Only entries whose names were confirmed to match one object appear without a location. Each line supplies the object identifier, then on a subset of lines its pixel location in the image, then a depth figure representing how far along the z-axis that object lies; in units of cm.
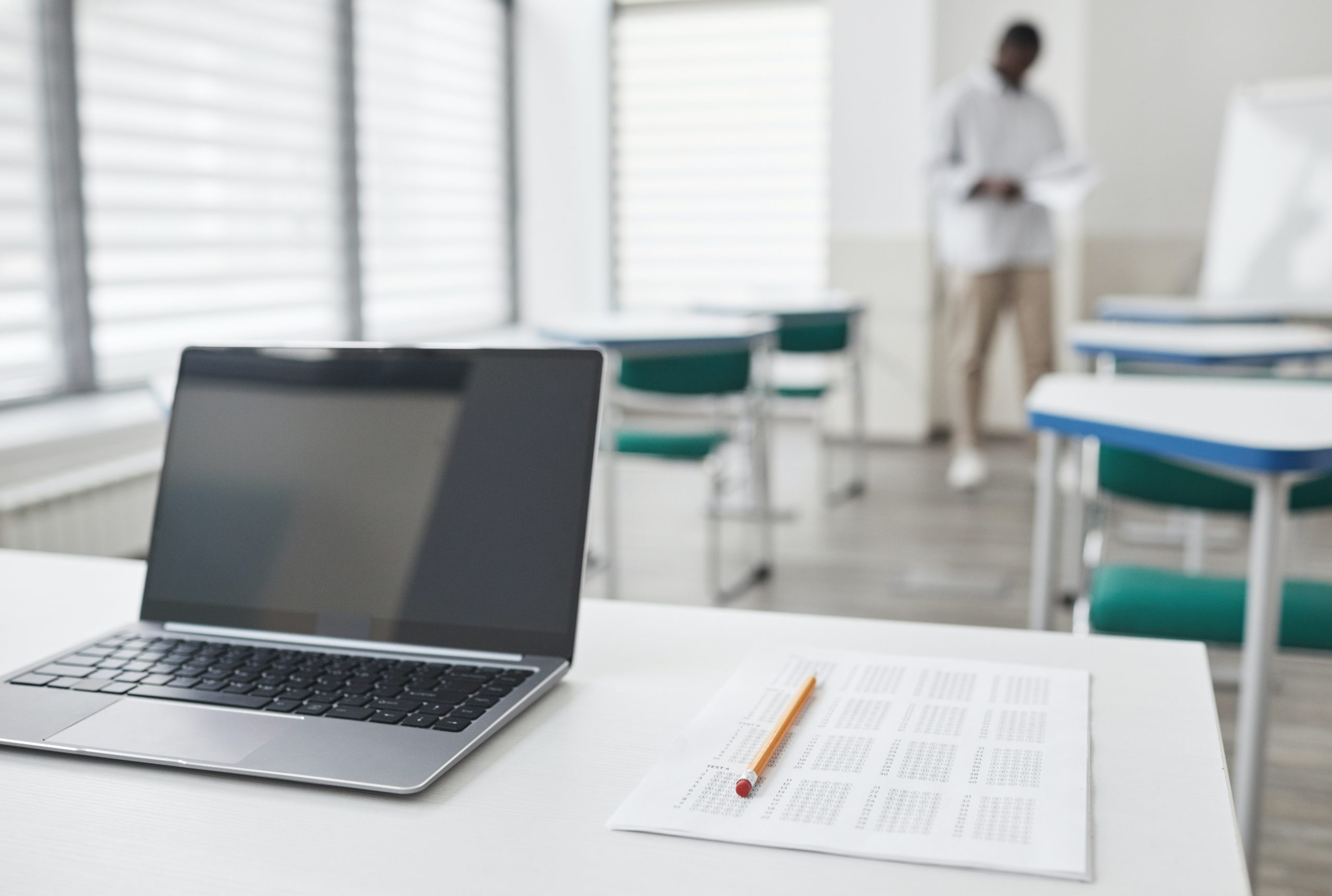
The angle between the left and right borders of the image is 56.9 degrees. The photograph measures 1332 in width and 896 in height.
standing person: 500
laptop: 79
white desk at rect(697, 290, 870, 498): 443
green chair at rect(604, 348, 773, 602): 338
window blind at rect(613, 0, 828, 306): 653
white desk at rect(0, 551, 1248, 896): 57
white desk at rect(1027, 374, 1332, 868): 166
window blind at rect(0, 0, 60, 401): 312
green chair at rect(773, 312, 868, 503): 455
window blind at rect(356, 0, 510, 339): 516
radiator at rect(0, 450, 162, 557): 276
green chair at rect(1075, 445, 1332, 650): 185
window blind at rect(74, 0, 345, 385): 353
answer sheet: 60
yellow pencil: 65
